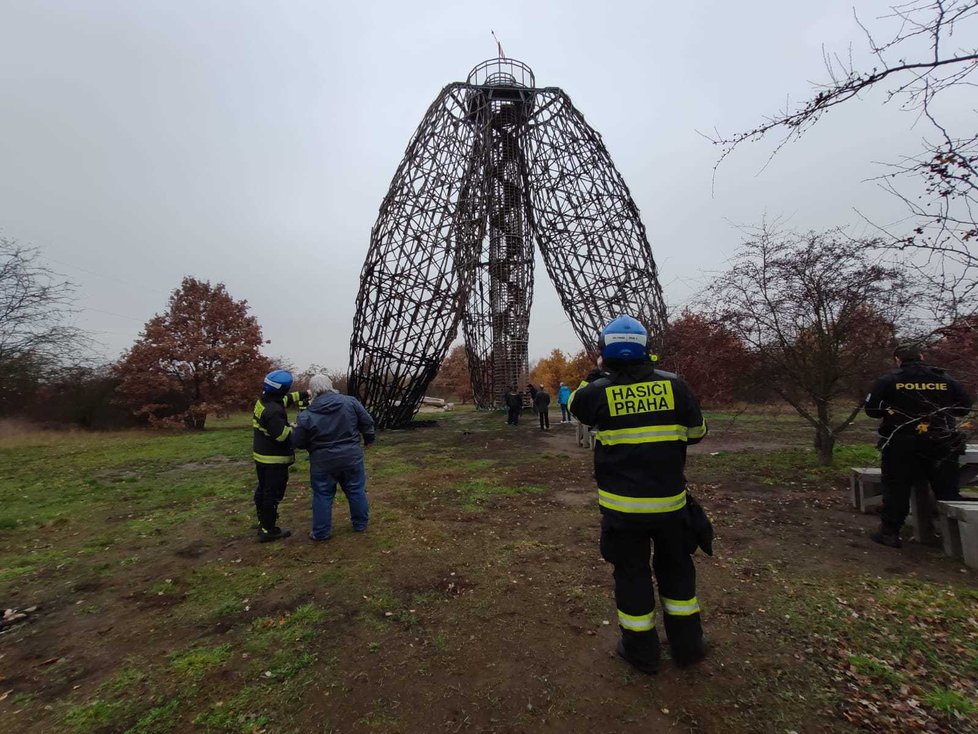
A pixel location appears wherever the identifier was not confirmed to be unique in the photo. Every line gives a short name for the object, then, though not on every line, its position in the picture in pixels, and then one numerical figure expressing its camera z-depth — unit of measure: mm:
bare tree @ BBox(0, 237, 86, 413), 16609
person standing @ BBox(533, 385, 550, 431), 14602
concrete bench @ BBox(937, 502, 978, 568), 3703
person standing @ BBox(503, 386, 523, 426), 15352
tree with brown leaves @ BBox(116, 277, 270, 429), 19547
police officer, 3941
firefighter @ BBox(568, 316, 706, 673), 2559
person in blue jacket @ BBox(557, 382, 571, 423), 14141
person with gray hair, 4805
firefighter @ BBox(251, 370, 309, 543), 4859
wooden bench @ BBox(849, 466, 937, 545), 4195
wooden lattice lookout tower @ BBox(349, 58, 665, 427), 13000
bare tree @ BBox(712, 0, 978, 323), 1928
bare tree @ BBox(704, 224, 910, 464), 6539
